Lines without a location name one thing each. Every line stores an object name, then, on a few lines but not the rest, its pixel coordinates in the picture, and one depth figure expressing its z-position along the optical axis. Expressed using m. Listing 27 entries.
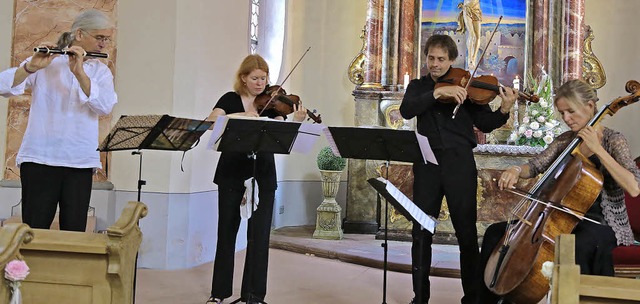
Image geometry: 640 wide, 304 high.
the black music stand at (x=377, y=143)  3.62
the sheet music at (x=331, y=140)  3.70
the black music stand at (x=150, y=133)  3.59
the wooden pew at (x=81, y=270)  2.16
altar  8.04
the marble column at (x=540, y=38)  8.20
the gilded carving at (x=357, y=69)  8.60
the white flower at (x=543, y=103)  7.46
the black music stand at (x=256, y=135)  3.63
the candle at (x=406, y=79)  8.00
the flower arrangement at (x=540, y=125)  7.45
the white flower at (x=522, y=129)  7.48
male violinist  4.05
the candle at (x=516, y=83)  7.58
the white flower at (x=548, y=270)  2.10
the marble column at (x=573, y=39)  8.08
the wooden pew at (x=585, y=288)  1.84
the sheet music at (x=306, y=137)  3.72
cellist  3.26
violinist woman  4.12
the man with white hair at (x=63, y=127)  3.35
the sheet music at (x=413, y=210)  3.39
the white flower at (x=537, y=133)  7.43
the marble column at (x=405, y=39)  8.29
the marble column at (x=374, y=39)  8.30
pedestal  7.49
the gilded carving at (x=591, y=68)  8.40
